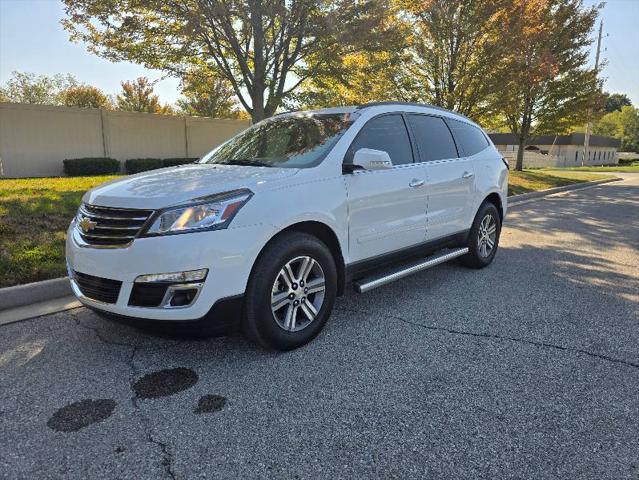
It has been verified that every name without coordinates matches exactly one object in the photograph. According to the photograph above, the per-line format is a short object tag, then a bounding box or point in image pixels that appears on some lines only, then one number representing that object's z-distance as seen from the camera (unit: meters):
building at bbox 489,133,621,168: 48.97
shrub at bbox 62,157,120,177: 16.25
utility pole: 28.57
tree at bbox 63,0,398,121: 9.49
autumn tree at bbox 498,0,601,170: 13.88
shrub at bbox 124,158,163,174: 17.70
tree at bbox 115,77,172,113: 38.81
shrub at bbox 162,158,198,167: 18.09
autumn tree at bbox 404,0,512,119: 13.04
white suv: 2.83
